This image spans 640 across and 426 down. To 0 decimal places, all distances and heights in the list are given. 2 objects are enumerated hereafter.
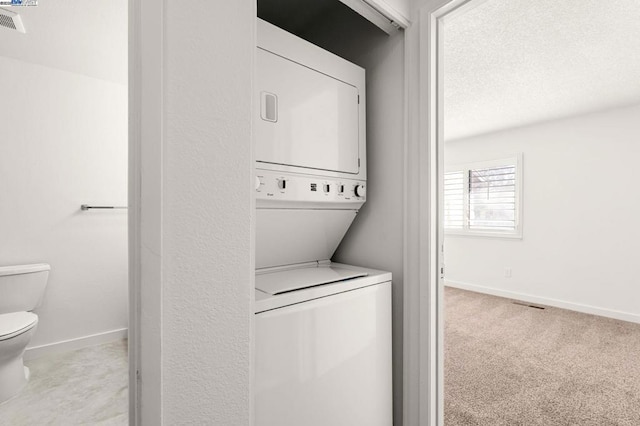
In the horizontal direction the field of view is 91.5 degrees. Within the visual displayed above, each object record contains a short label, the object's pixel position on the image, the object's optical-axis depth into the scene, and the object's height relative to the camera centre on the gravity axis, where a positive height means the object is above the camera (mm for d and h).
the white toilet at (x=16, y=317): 1843 -685
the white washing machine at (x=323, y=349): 1029 -523
